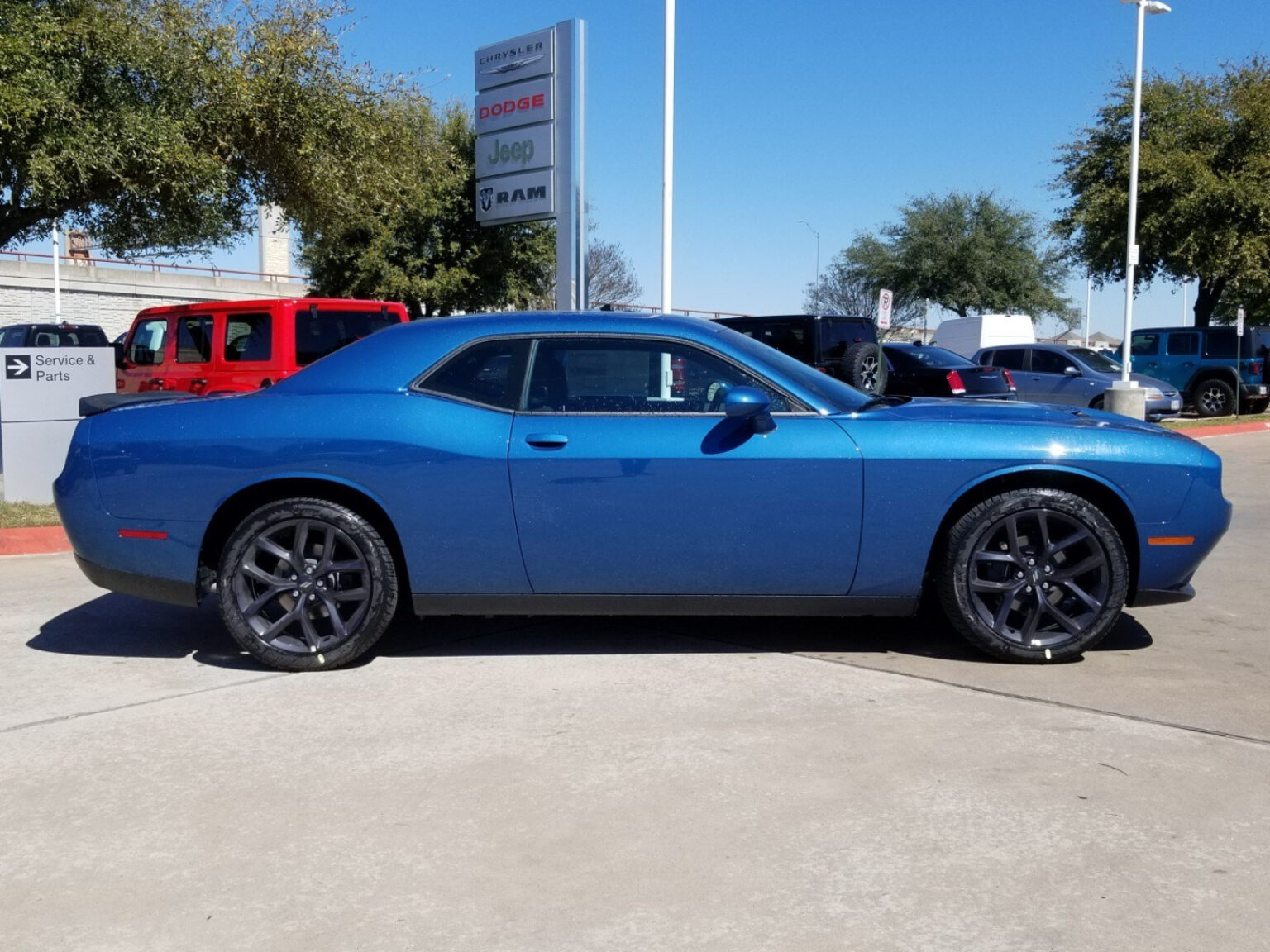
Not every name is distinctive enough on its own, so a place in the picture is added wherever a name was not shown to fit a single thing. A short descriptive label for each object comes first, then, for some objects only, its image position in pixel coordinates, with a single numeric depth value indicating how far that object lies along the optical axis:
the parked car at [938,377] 17.74
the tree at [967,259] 46.03
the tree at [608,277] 56.50
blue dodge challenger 4.72
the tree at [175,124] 12.12
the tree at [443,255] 30.23
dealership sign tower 15.50
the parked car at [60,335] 23.02
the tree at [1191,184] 27.44
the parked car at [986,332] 31.26
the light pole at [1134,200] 21.78
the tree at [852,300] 50.03
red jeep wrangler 12.27
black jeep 15.98
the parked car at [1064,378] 20.64
